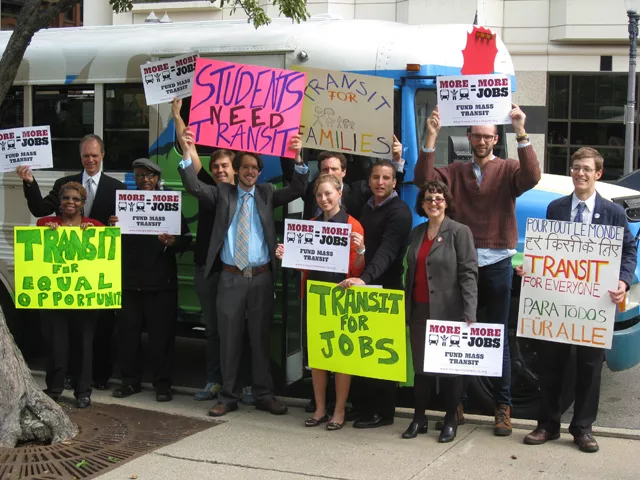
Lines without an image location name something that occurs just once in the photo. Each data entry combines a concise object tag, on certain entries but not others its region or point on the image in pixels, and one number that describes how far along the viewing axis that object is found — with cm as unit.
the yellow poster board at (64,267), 677
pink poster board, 665
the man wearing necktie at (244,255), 662
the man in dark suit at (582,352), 582
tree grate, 546
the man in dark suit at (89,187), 712
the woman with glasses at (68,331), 676
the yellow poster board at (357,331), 612
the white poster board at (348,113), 646
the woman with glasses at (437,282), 591
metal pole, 1648
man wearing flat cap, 714
